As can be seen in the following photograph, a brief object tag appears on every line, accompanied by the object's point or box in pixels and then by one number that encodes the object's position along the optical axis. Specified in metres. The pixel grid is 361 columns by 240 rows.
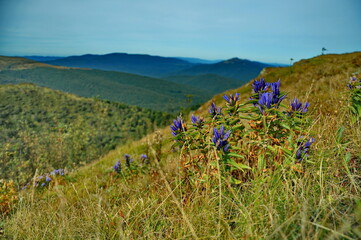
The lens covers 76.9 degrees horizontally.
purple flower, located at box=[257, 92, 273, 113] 1.95
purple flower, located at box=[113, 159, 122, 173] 3.74
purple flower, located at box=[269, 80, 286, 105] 2.04
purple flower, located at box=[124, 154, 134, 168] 3.67
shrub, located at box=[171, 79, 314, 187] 1.97
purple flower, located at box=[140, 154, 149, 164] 3.94
